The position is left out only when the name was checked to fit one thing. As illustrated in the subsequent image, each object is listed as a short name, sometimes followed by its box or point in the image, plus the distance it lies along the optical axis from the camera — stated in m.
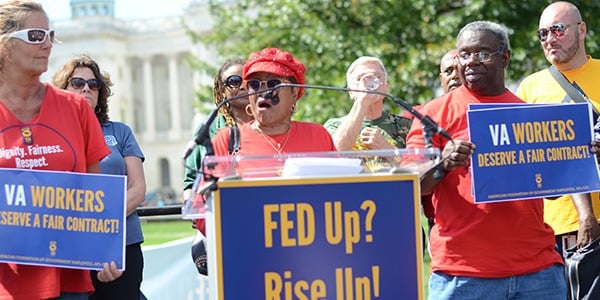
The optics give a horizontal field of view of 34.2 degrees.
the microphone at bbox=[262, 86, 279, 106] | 4.05
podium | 3.32
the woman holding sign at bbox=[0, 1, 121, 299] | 3.78
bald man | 5.30
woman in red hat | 4.05
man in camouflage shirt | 4.75
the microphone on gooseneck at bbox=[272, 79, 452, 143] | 3.62
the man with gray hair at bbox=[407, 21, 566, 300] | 4.11
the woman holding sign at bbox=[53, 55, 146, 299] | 5.05
